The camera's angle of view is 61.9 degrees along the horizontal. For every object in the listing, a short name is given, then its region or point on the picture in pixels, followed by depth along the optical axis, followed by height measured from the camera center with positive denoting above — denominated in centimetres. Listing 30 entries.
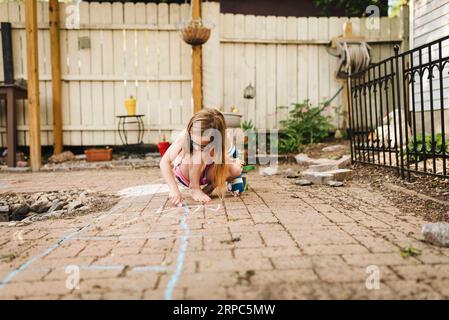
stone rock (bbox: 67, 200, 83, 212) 306 -49
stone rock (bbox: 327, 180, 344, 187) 369 -43
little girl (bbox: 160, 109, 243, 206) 274 -12
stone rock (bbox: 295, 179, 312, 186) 379 -42
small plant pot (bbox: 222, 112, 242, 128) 513 +33
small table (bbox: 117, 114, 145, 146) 626 +31
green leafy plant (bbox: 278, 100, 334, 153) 624 +25
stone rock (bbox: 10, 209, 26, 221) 327 -60
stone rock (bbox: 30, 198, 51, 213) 342 -53
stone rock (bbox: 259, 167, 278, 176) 475 -38
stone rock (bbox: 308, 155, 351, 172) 438 -29
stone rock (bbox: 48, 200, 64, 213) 327 -52
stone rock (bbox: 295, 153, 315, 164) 515 -25
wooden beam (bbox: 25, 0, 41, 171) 543 +94
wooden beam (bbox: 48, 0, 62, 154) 607 +140
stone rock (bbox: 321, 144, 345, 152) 565 -11
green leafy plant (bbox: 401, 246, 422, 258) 168 -52
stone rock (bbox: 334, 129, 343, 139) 652 +10
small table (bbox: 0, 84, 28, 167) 550 +46
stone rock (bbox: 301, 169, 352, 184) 386 -36
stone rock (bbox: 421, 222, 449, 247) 178 -46
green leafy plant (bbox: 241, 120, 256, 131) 621 +30
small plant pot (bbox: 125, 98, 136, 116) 602 +64
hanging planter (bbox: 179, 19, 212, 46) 539 +163
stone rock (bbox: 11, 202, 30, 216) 330 -54
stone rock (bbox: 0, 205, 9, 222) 322 -56
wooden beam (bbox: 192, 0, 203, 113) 587 +104
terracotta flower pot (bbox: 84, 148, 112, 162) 599 -13
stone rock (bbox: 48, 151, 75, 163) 598 -16
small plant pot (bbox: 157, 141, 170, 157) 543 -2
